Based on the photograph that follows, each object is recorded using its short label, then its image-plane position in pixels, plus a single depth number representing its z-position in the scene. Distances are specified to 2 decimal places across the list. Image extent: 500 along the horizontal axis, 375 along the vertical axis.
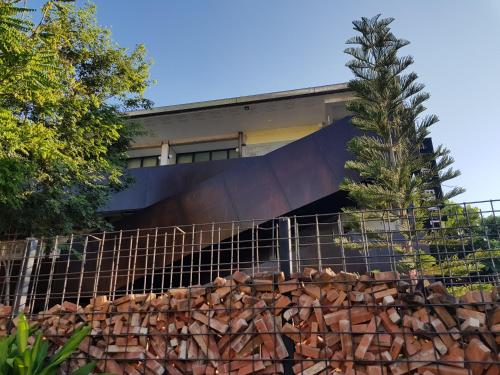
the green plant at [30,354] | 3.30
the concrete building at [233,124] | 11.42
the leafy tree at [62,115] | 4.89
